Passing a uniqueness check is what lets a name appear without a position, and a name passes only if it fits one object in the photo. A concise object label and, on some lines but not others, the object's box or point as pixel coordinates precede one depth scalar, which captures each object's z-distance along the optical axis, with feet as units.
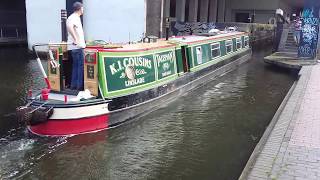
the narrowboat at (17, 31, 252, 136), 26.00
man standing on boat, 26.84
